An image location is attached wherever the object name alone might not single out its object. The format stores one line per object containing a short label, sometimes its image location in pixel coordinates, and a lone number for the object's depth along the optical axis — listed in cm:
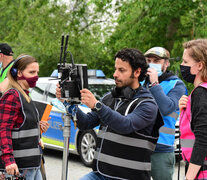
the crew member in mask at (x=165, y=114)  406
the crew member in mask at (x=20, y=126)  346
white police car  807
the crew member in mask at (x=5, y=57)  602
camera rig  313
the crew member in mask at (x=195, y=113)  275
